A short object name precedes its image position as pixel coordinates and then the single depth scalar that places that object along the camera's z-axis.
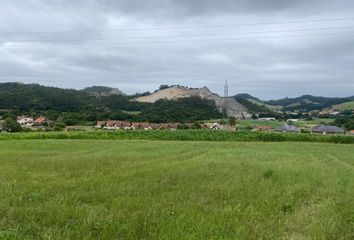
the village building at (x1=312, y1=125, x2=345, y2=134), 74.08
